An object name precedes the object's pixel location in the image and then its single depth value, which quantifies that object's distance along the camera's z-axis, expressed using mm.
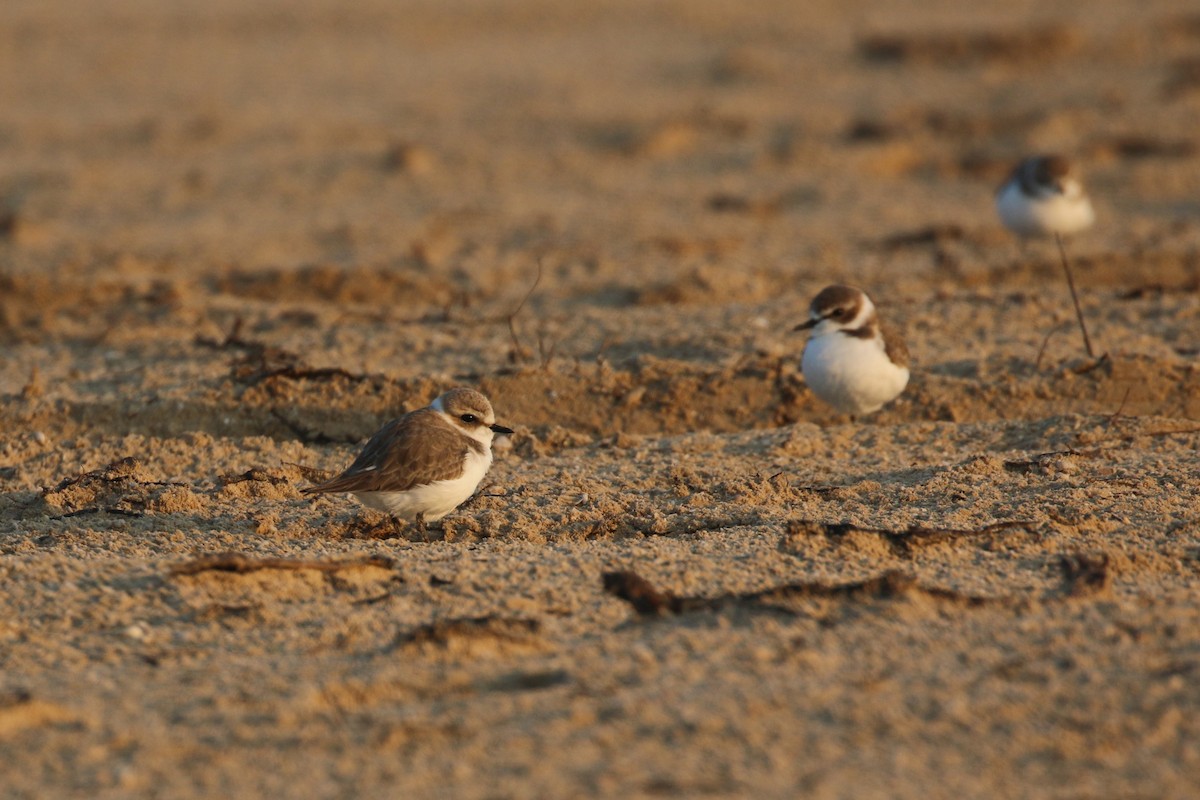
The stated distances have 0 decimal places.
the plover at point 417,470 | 10477
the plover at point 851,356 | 12797
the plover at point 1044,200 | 19609
